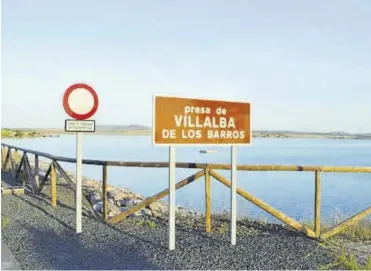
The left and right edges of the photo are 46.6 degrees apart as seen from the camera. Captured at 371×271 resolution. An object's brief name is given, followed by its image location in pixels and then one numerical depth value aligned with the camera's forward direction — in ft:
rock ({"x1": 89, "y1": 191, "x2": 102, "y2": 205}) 38.50
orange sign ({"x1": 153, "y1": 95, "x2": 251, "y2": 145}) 19.21
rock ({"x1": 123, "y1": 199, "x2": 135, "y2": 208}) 40.40
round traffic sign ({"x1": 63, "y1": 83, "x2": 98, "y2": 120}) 23.34
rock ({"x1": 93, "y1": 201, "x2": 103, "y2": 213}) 33.02
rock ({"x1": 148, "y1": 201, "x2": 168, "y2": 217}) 33.45
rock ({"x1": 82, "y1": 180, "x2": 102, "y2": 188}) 55.83
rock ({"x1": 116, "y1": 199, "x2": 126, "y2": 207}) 42.11
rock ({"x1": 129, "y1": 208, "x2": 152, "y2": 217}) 29.85
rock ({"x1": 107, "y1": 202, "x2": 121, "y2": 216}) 30.63
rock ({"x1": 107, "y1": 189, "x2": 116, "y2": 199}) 45.29
